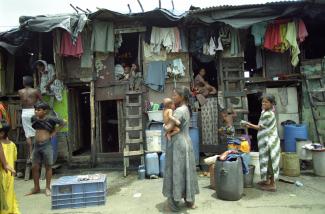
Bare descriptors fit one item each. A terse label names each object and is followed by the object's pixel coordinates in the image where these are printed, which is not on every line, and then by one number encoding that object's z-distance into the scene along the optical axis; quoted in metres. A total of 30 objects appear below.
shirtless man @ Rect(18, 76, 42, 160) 8.00
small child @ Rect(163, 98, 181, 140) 4.79
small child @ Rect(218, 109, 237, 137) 7.34
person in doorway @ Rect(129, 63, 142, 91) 8.99
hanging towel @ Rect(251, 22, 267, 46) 8.39
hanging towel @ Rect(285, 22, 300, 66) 8.22
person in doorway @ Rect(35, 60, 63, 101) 8.98
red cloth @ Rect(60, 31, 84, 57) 8.79
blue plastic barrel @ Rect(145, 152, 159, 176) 7.51
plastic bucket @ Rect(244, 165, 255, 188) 6.27
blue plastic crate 5.39
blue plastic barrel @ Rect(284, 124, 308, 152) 8.13
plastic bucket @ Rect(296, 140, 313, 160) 7.71
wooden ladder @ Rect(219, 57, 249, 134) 8.42
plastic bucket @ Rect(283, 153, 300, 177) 7.11
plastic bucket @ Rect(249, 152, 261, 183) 6.65
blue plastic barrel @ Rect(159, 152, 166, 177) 7.58
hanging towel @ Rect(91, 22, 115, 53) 8.79
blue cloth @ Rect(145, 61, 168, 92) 8.88
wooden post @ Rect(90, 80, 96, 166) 9.01
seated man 8.85
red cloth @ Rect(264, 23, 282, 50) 8.36
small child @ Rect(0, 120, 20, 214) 4.23
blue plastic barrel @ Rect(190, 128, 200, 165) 7.97
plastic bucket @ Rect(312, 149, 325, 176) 7.07
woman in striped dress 5.91
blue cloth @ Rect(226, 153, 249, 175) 5.68
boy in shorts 6.27
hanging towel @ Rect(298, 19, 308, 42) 8.20
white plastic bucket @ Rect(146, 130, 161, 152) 7.86
